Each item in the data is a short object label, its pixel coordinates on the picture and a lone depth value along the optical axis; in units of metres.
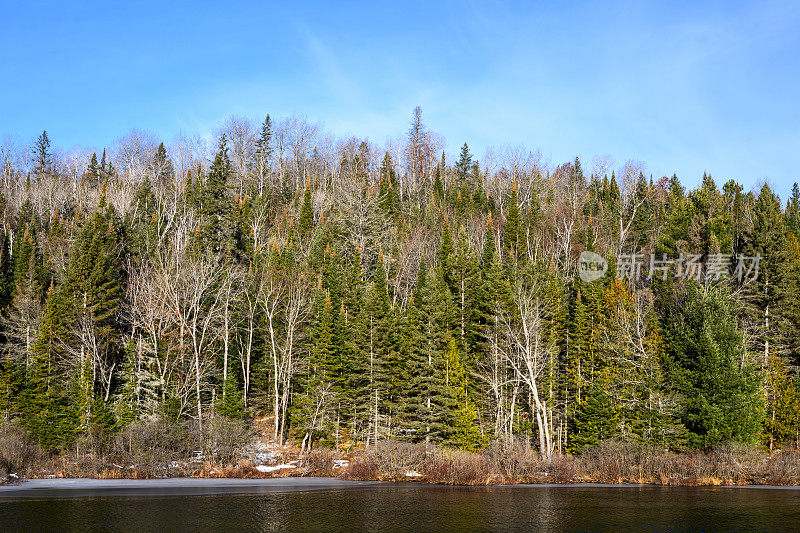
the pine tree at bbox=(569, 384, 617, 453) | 45.97
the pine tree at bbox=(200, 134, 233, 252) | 60.72
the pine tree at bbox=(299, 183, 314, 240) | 79.27
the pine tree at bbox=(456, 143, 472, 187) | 118.31
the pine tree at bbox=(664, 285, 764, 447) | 42.47
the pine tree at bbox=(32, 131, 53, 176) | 114.34
